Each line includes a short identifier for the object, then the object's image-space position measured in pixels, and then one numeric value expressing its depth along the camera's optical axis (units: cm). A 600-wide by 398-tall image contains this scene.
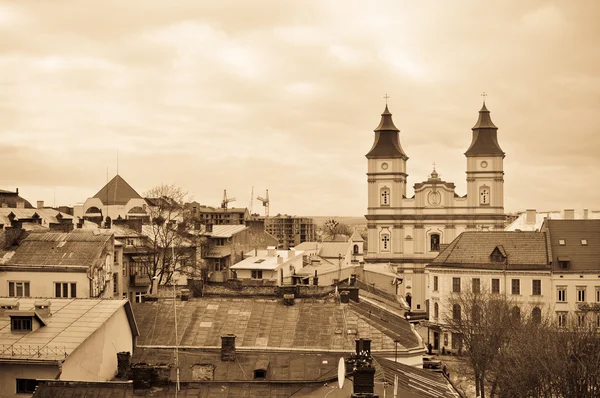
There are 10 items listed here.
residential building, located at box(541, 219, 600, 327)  6519
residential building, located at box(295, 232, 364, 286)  7019
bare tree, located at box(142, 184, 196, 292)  5853
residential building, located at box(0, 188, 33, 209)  8335
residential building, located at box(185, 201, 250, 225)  15325
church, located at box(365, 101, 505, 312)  10419
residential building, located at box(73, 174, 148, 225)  10213
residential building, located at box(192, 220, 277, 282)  6944
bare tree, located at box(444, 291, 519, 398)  4916
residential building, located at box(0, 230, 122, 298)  4712
